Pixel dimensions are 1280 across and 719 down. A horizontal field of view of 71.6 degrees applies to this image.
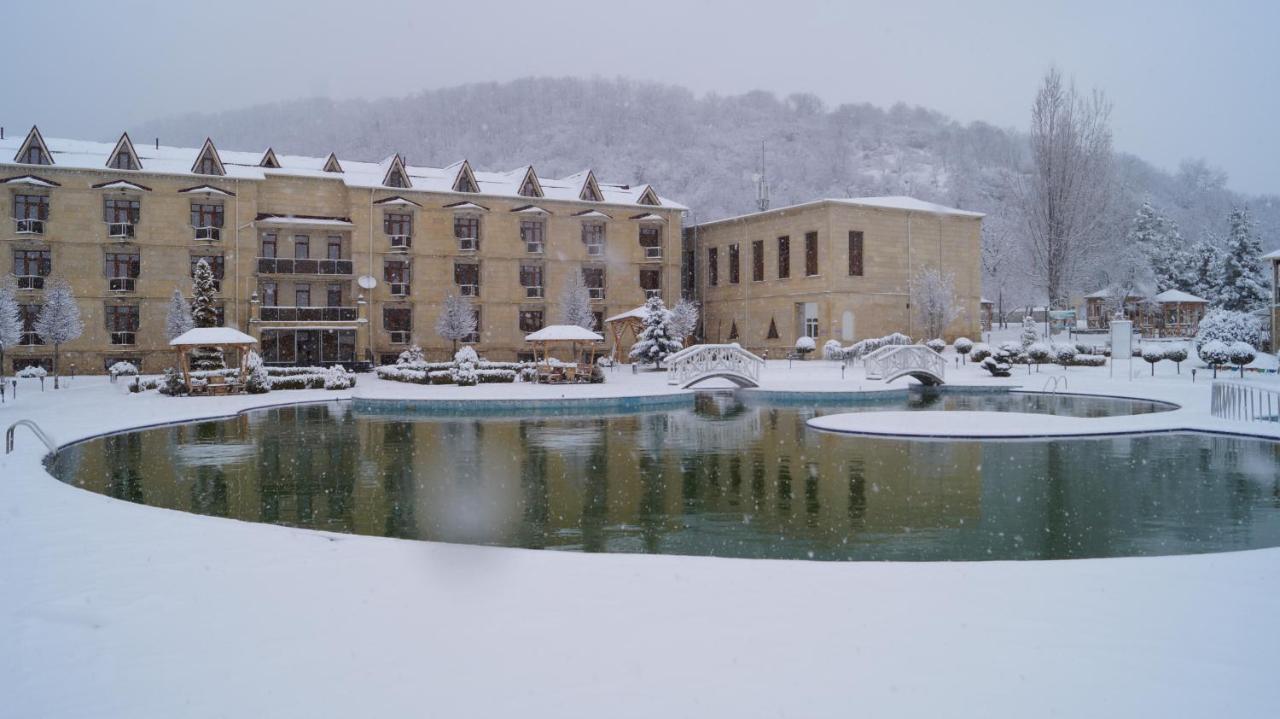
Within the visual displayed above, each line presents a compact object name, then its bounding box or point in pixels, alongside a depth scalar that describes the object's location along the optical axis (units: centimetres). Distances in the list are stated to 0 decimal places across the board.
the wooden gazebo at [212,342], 2684
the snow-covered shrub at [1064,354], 3384
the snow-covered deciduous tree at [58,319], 3156
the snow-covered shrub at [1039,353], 3488
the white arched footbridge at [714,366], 2831
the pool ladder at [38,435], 1366
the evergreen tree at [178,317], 3391
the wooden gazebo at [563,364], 2993
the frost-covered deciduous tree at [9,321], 2992
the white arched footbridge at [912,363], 2903
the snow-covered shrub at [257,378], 2812
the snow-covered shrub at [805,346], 3909
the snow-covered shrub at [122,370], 3206
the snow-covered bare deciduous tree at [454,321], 3816
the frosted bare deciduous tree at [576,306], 3947
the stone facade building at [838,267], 3959
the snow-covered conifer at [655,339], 3528
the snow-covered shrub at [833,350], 3772
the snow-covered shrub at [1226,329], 3200
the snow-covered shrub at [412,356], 3537
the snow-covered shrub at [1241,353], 2839
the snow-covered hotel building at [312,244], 3538
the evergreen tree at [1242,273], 5188
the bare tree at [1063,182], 4172
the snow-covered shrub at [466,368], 2950
